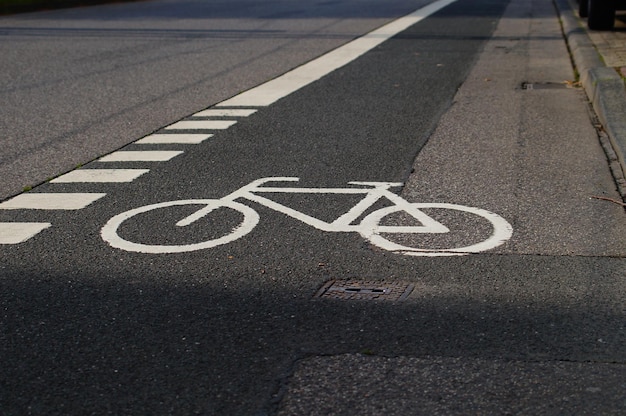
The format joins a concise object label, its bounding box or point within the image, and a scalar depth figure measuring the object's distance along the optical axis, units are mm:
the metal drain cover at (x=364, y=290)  4703
